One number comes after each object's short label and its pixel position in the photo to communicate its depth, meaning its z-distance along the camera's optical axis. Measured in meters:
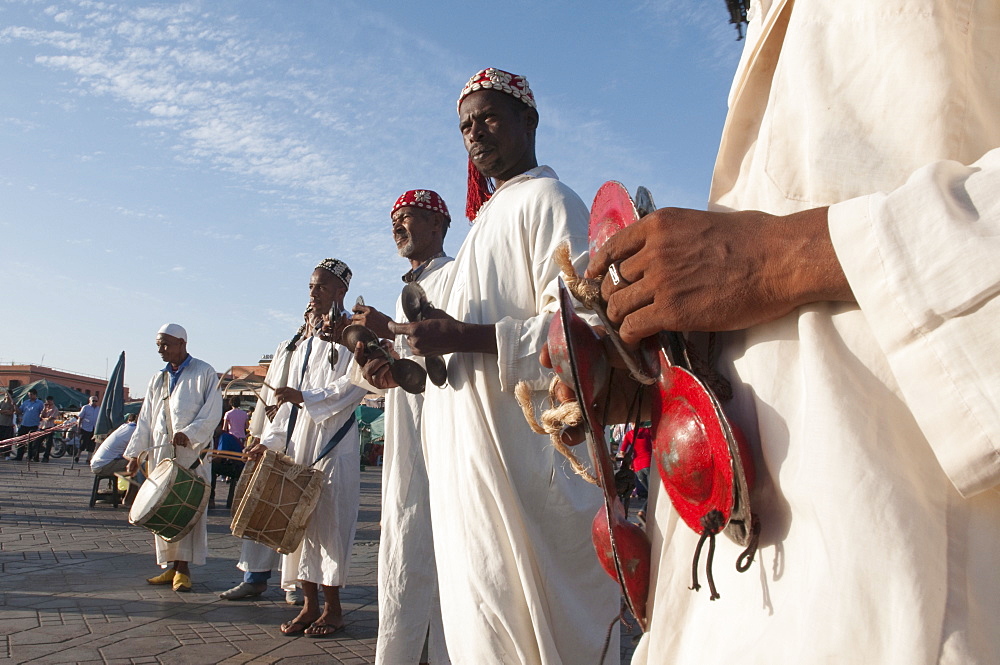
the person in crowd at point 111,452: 10.54
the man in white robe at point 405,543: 3.28
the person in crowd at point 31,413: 21.06
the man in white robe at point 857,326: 0.72
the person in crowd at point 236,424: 15.02
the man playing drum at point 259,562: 5.71
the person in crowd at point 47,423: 22.28
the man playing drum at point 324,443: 4.95
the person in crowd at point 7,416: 20.41
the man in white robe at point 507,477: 1.92
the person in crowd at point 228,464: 11.83
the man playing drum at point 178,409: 6.78
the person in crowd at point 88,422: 21.19
